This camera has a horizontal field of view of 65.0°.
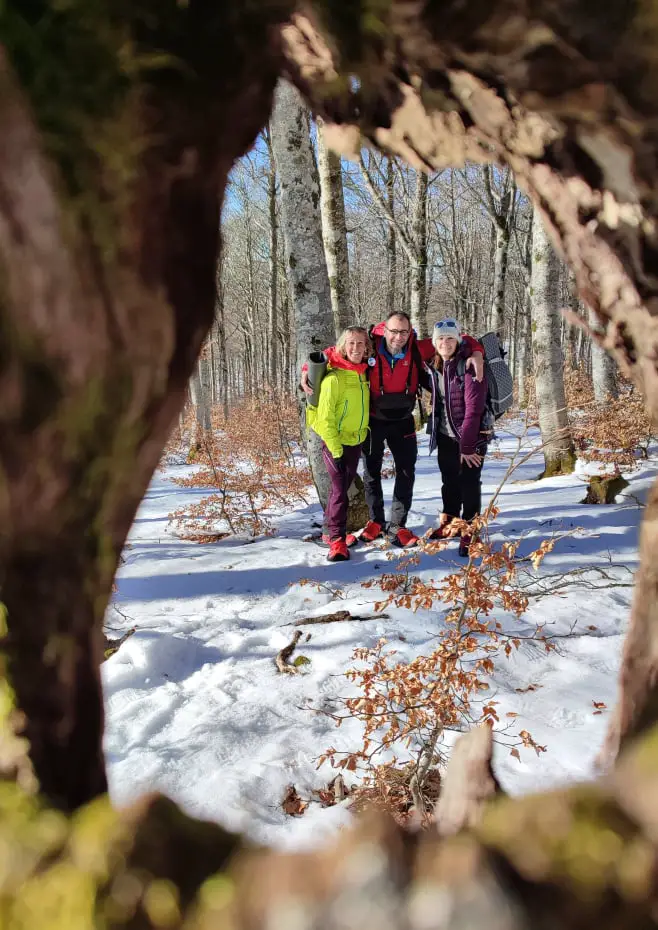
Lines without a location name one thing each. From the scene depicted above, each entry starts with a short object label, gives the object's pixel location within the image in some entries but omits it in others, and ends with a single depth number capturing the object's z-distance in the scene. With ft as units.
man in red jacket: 15.16
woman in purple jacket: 13.50
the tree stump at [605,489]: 18.57
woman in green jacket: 14.94
